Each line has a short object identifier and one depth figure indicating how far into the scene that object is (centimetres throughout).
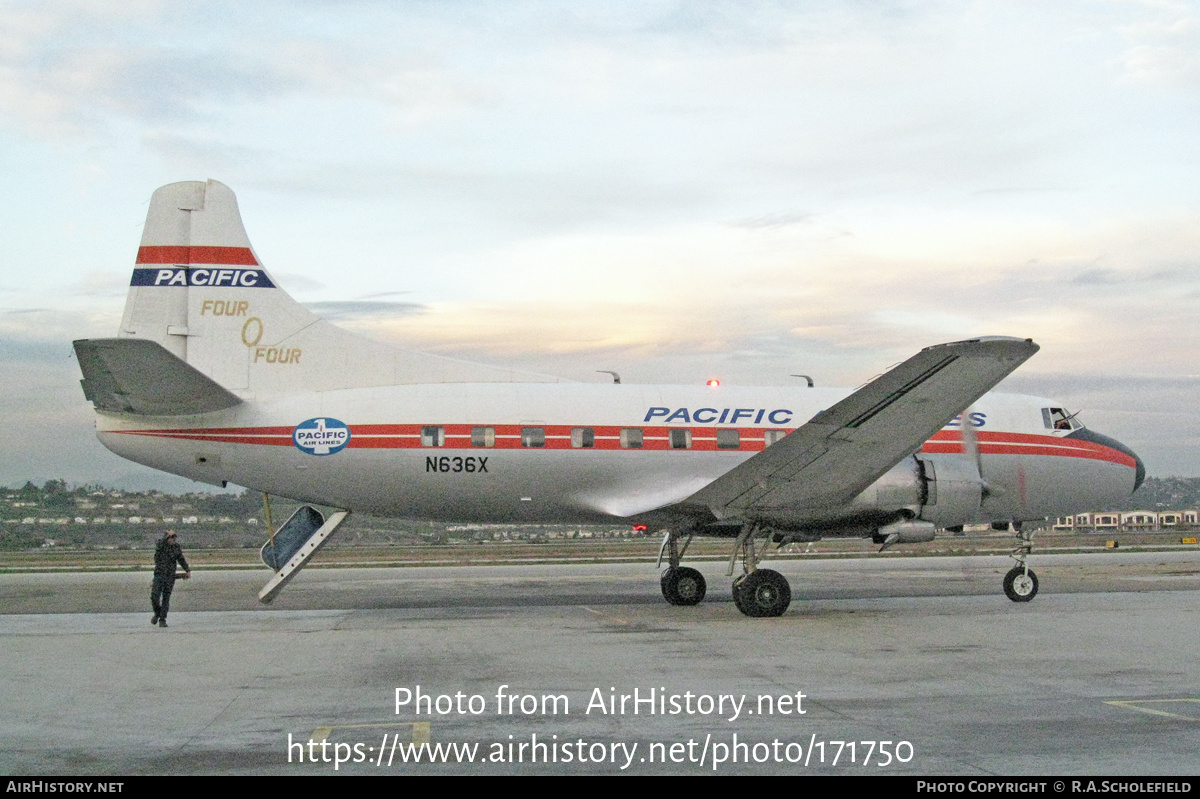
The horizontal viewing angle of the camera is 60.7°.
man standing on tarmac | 1664
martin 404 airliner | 1666
